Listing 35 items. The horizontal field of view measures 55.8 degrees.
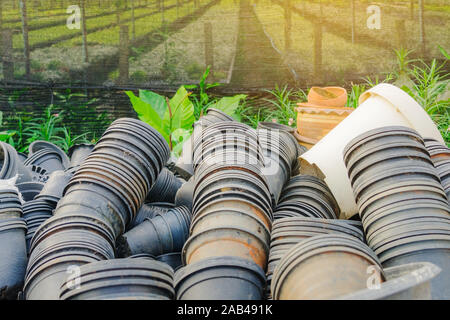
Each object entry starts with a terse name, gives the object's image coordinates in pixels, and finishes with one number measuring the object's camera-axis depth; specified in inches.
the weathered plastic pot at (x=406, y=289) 45.6
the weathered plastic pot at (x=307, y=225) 75.4
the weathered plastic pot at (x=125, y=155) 91.1
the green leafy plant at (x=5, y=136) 214.5
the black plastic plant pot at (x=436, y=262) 60.3
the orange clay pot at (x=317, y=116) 146.1
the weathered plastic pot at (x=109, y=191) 86.4
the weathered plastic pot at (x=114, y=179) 87.4
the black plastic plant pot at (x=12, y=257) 76.5
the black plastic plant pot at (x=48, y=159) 152.0
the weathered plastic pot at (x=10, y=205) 89.1
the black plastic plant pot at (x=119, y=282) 56.7
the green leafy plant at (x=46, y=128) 235.7
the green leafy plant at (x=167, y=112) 203.9
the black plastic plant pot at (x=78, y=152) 147.0
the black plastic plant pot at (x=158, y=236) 88.4
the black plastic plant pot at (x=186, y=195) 104.2
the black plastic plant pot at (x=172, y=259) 89.1
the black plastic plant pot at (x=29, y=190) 118.6
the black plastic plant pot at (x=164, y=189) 118.8
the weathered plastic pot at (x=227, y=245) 66.2
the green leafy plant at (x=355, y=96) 207.8
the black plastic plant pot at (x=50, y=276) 67.4
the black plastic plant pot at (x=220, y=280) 57.8
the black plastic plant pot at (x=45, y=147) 156.8
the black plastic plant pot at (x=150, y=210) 101.7
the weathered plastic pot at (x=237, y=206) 73.2
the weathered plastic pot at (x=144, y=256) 86.9
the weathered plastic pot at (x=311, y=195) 98.0
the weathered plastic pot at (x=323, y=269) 52.7
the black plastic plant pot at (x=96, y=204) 82.4
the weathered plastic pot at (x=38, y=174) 130.1
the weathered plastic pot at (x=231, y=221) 69.9
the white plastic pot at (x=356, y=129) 101.3
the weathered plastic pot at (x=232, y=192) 75.2
